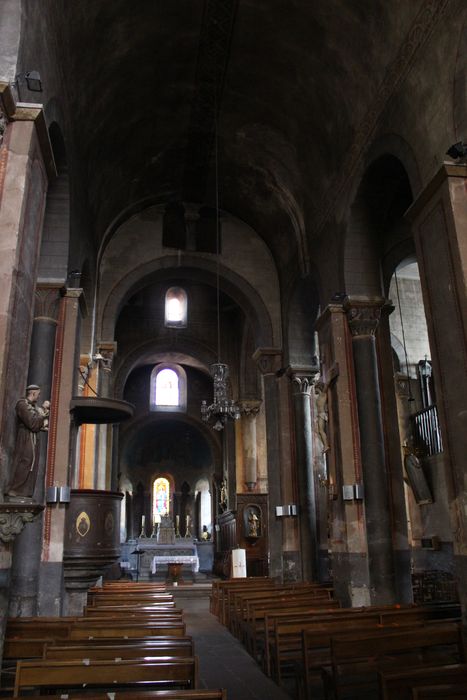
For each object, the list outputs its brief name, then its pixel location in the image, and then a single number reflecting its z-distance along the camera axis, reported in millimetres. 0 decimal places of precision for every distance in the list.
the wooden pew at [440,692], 3404
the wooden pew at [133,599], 9431
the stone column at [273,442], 15070
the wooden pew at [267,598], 9148
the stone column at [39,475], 8969
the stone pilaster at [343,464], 10625
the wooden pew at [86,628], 6230
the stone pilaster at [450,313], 7465
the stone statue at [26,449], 6082
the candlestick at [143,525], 29756
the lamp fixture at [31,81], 6809
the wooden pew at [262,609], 8203
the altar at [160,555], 23500
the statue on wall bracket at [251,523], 20891
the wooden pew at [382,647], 5145
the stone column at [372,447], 10539
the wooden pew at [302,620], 6648
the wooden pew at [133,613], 7074
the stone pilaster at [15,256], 5902
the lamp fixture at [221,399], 13398
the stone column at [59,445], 9781
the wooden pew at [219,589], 12734
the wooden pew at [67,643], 5297
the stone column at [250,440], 22141
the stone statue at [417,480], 13414
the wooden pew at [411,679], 3816
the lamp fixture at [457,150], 7613
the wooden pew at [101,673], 4027
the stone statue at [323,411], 12461
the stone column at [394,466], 10609
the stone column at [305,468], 14500
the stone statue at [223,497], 24703
